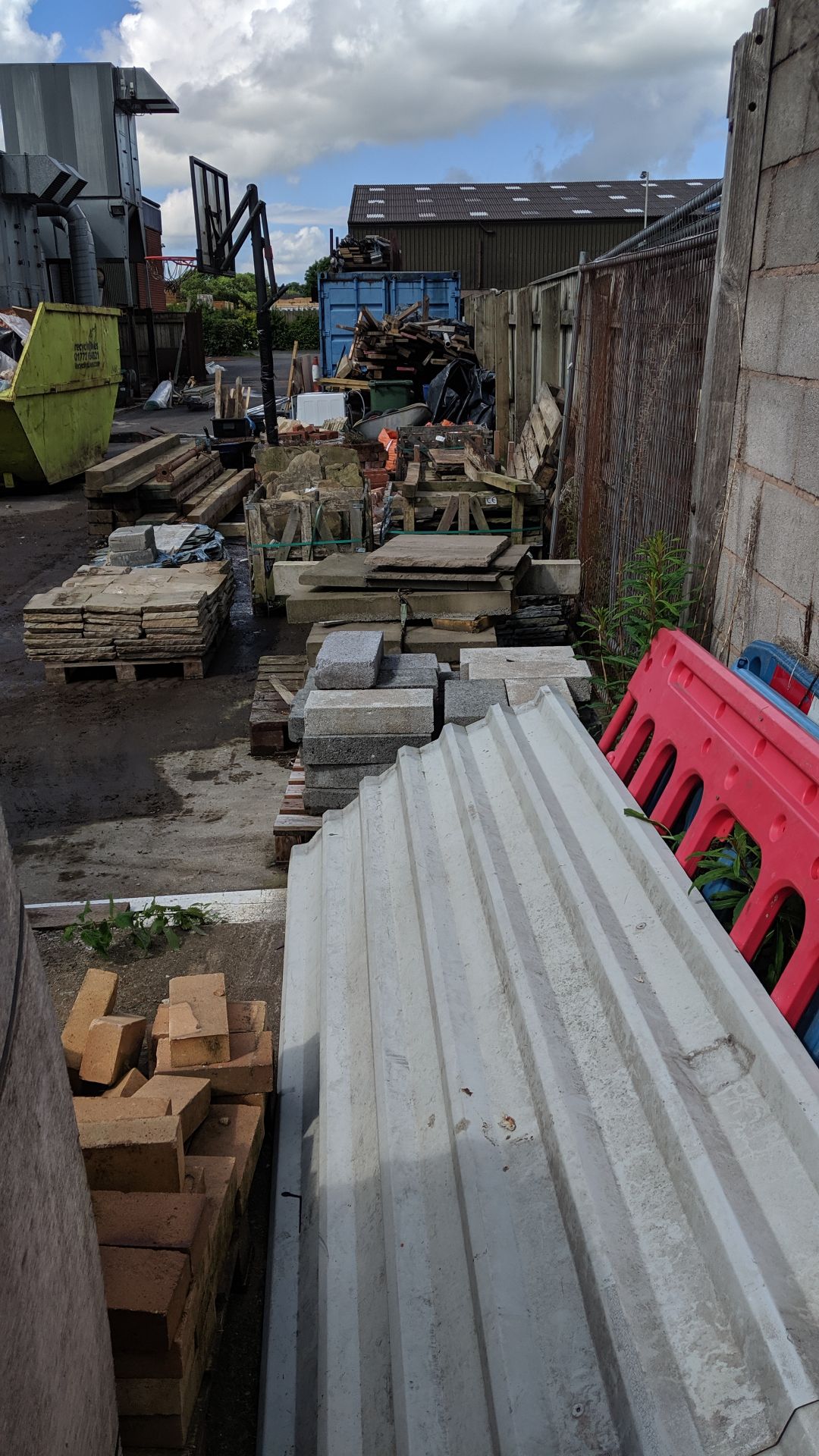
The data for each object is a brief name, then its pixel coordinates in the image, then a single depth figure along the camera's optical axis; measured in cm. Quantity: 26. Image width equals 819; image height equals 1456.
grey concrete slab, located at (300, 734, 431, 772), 493
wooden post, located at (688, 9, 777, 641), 418
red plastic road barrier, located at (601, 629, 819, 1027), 247
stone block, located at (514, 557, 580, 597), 752
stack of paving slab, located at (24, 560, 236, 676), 798
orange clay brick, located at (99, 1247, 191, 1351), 201
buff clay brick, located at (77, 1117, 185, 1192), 241
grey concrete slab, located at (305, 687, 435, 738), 492
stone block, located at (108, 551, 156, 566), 976
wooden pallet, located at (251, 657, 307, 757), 658
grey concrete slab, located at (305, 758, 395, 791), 498
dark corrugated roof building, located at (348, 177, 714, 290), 3384
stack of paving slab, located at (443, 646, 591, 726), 489
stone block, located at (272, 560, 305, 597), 838
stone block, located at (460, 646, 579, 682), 532
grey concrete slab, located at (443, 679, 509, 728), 483
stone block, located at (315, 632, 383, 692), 521
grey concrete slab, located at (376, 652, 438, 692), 533
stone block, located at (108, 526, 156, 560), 989
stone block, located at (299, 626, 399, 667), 649
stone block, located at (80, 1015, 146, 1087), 306
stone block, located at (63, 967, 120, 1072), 316
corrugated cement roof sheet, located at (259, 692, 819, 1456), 174
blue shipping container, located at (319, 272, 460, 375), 2212
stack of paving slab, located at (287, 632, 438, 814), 493
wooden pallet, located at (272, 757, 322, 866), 497
